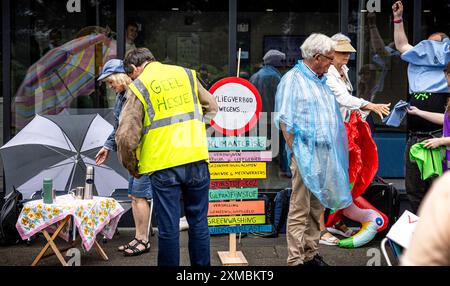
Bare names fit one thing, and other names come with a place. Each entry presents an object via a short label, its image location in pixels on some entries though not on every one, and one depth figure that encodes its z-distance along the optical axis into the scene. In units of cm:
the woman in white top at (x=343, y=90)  1058
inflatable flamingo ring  1146
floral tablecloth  1018
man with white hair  978
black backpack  1145
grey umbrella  1146
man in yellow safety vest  857
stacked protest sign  1066
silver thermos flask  1072
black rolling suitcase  1215
